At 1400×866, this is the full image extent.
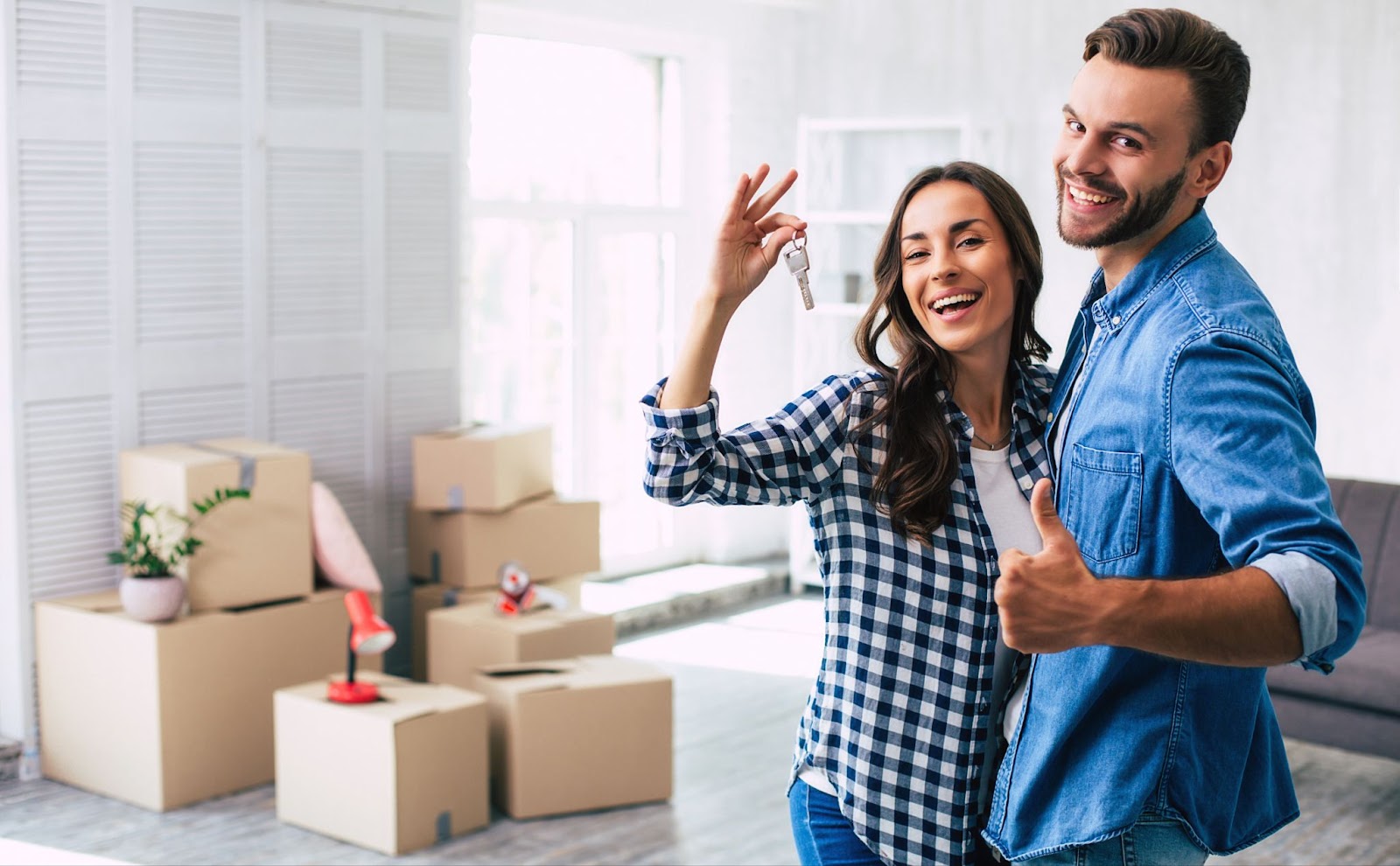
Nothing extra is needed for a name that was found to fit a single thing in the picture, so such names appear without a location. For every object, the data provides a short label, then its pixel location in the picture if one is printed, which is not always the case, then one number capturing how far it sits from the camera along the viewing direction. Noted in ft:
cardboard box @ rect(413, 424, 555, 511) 14.96
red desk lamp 11.96
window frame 19.29
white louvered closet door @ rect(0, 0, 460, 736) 13.01
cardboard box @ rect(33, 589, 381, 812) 12.50
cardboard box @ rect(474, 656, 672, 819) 12.46
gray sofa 13.25
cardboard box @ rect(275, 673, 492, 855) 11.55
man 3.50
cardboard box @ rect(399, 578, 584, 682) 14.96
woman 5.01
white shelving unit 20.93
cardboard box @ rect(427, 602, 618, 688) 13.52
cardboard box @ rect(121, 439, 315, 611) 12.93
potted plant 12.41
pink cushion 13.99
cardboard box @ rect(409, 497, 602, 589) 15.03
